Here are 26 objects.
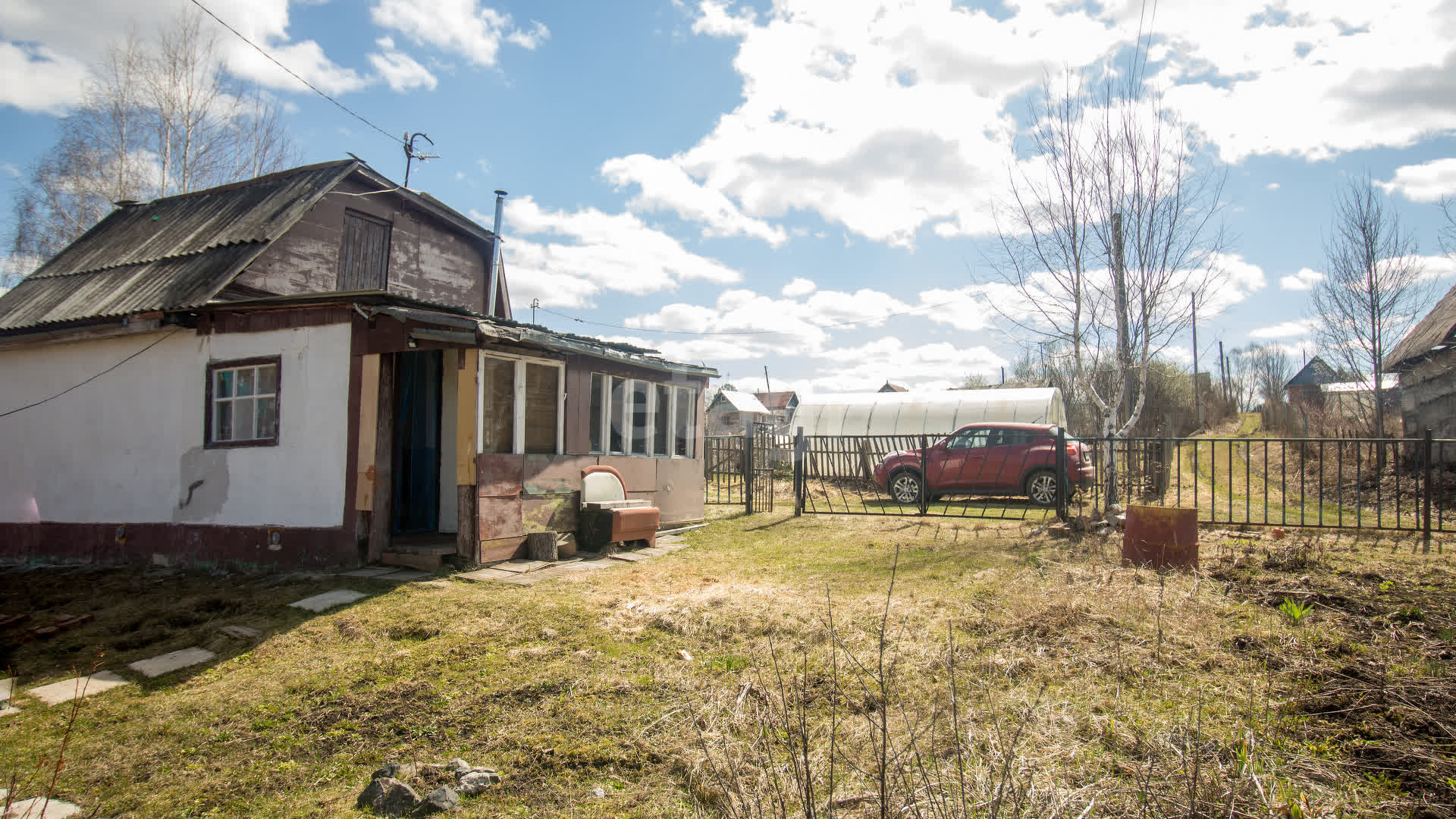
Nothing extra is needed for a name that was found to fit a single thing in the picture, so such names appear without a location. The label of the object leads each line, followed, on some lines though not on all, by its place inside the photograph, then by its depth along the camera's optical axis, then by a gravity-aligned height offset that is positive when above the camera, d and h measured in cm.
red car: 1289 -37
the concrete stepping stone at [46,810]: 301 -159
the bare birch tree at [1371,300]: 1641 +344
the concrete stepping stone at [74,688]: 452 -164
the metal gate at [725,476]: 1460 -88
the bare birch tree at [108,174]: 1922 +666
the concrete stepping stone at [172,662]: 488 -158
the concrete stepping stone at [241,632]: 550 -152
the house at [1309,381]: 2098 +248
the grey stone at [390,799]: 293 -147
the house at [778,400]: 6353 +365
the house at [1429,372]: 1441 +171
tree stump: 823 -123
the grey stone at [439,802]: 290 -145
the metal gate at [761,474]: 1326 -64
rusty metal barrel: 660 -82
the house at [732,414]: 4484 +160
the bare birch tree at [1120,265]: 1166 +292
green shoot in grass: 486 -107
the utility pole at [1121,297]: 1165 +237
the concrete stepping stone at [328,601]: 622 -145
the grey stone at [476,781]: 305 -144
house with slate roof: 766 +30
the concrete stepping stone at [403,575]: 707 -138
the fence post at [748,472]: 1252 -55
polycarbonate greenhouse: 1998 +93
